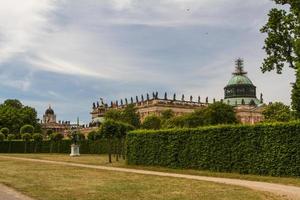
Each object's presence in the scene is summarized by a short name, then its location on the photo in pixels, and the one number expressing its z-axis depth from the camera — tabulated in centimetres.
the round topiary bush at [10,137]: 9522
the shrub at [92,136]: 9000
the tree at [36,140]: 9300
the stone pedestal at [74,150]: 7282
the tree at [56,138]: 9188
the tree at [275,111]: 7964
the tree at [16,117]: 12862
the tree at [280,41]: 3404
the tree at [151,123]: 13188
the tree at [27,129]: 10273
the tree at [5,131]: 10425
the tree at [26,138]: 9340
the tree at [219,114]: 11000
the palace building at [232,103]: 18425
